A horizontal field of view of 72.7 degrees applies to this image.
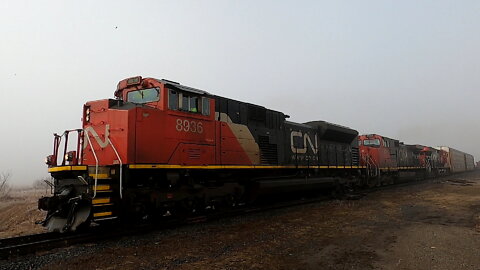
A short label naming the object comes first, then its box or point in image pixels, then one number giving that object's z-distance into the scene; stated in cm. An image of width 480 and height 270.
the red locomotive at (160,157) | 662
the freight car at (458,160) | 4169
